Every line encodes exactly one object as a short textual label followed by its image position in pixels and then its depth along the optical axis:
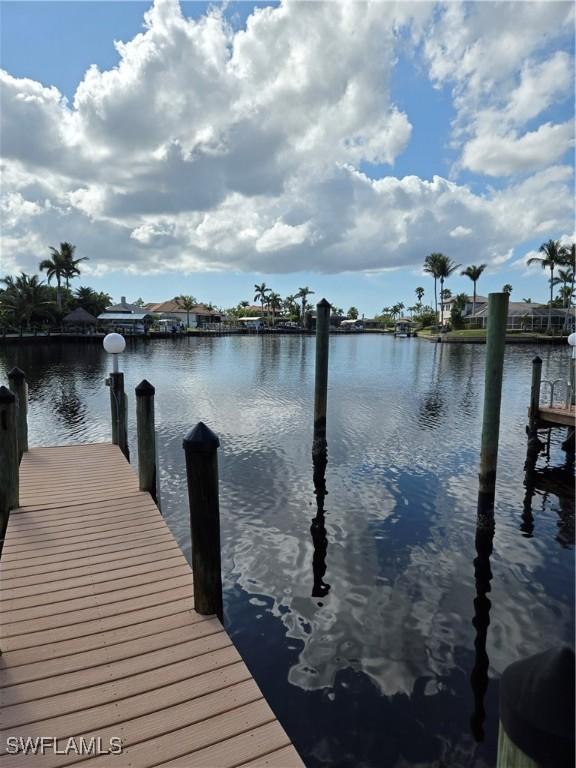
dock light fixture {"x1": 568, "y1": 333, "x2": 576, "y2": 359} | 11.23
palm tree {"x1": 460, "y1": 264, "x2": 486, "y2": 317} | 79.01
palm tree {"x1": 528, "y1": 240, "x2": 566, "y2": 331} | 67.06
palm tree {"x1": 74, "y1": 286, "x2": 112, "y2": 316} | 73.27
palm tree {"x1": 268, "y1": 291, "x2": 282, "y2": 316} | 129.02
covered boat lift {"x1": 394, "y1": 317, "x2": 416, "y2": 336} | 98.17
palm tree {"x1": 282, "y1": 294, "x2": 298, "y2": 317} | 131.12
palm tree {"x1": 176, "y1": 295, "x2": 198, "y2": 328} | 102.79
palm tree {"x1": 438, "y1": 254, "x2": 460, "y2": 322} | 82.78
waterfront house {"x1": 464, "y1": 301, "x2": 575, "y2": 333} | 76.50
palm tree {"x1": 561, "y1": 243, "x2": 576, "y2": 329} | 65.05
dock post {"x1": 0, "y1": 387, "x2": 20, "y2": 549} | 5.99
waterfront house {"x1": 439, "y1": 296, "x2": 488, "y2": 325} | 86.82
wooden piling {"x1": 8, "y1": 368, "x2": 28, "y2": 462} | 9.30
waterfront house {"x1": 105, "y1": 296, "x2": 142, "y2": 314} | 77.69
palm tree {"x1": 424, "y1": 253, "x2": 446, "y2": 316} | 83.00
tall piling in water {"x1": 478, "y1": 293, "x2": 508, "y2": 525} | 8.11
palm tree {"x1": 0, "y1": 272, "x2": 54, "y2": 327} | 57.92
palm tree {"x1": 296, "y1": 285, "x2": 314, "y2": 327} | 131.50
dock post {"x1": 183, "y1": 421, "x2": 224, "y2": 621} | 4.05
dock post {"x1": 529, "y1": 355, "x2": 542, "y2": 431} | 12.78
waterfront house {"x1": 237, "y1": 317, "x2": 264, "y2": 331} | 110.00
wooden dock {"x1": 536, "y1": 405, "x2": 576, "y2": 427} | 12.02
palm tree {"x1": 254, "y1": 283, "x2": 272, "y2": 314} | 128.12
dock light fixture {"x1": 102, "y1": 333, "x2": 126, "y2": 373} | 9.41
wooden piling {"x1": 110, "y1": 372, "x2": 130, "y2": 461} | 9.57
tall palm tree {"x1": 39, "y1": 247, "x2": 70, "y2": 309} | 69.31
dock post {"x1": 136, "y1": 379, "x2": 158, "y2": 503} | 7.16
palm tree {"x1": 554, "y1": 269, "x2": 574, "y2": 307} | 67.00
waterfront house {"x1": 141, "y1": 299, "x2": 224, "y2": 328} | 103.38
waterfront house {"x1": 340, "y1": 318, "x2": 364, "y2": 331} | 134.71
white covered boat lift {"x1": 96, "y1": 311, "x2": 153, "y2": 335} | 71.56
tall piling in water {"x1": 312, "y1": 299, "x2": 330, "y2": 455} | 12.96
